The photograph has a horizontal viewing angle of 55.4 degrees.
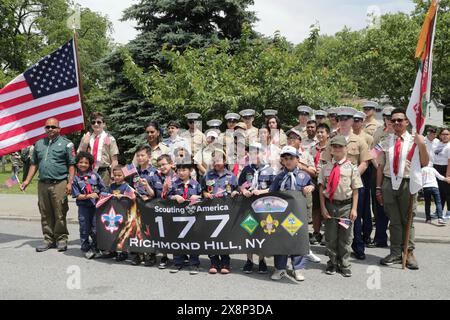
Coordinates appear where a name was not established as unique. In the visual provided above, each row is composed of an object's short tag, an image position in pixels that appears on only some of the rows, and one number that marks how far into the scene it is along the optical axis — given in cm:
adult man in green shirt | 689
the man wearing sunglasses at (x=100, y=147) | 729
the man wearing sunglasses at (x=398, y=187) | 578
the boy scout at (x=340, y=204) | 546
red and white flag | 562
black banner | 535
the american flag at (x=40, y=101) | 733
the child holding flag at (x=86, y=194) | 657
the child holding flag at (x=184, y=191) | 571
